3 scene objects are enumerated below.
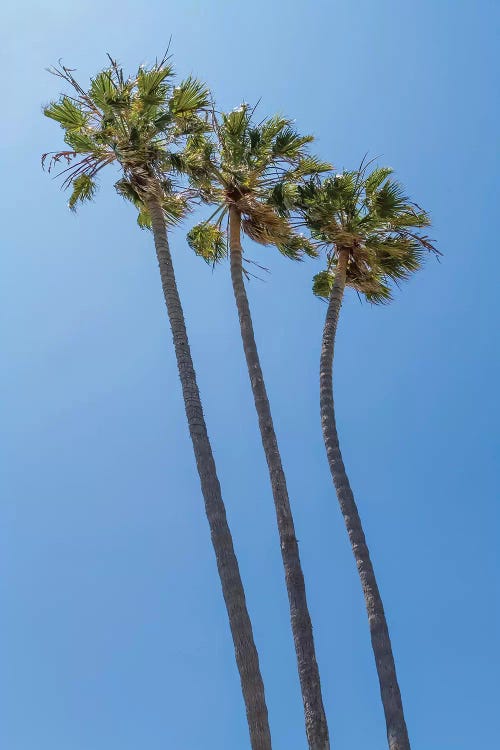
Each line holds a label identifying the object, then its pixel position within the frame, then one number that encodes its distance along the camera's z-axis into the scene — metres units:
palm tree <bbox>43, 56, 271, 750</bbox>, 16.66
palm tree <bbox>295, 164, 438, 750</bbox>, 19.44
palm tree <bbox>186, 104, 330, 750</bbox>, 17.56
